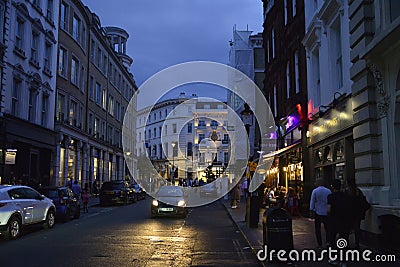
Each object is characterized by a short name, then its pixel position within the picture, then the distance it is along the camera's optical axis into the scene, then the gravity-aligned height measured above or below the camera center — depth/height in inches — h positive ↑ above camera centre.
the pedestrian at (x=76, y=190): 988.4 -16.3
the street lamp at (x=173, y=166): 2895.7 +118.1
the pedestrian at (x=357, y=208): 370.7 -20.8
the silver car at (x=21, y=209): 512.1 -33.8
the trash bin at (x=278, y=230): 355.9 -37.0
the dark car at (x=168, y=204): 818.8 -38.8
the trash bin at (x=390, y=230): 390.3 -41.3
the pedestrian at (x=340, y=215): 354.3 -25.6
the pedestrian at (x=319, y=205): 427.5 -21.0
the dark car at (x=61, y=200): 735.1 -28.7
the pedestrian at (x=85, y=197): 979.9 -31.3
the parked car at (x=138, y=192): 1453.2 -33.5
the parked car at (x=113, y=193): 1196.5 -27.5
